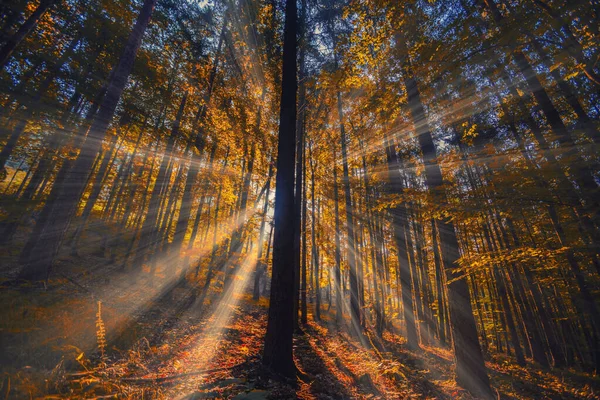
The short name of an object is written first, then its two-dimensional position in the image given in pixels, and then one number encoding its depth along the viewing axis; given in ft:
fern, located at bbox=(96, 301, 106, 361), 11.63
